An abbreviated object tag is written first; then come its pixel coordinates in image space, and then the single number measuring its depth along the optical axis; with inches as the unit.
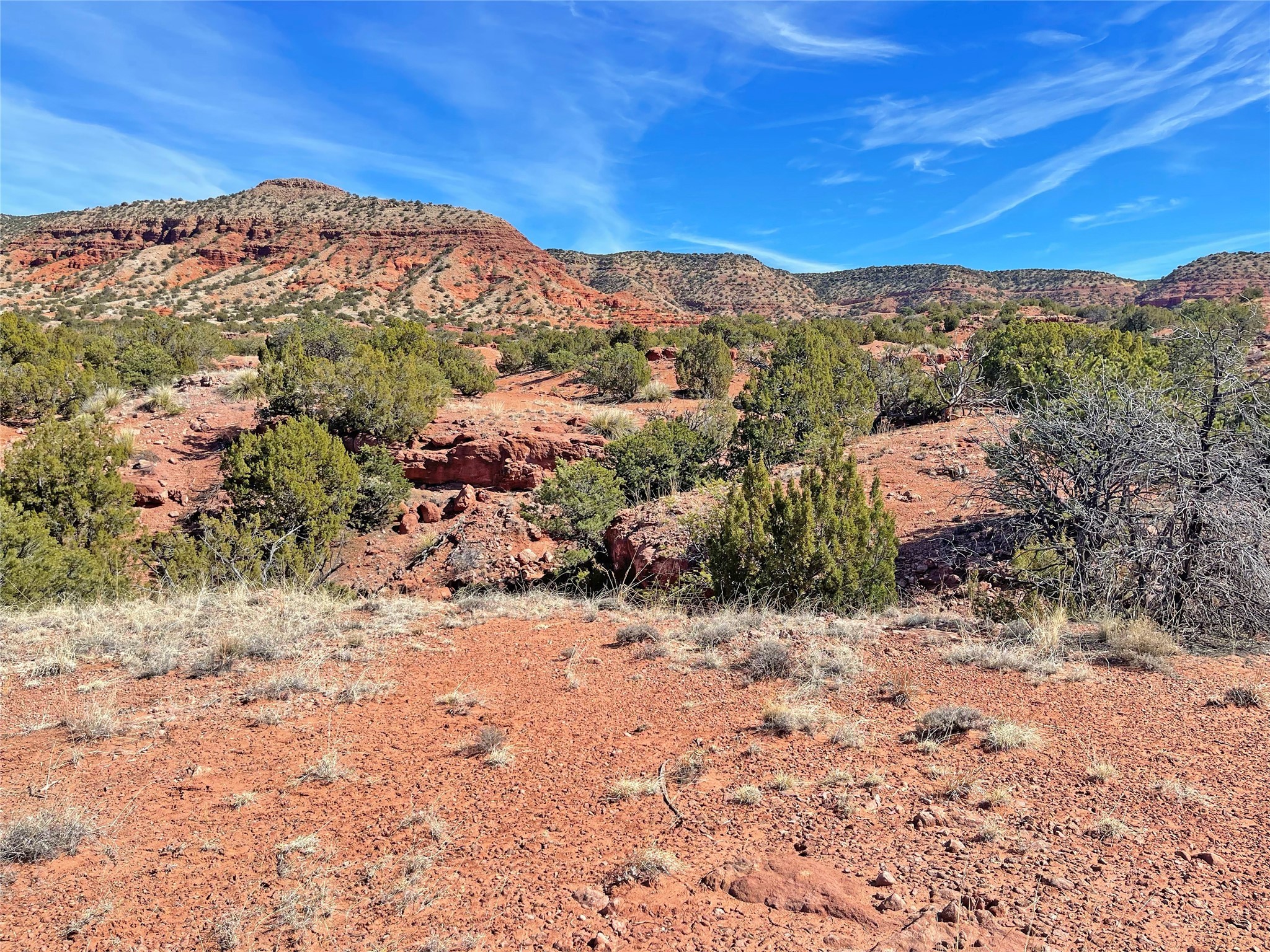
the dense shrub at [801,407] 589.0
